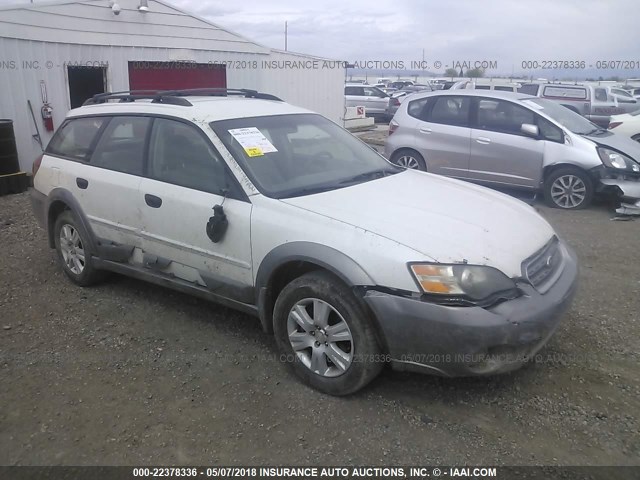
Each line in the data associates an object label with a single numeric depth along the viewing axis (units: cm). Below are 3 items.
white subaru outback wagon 288
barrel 846
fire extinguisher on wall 976
